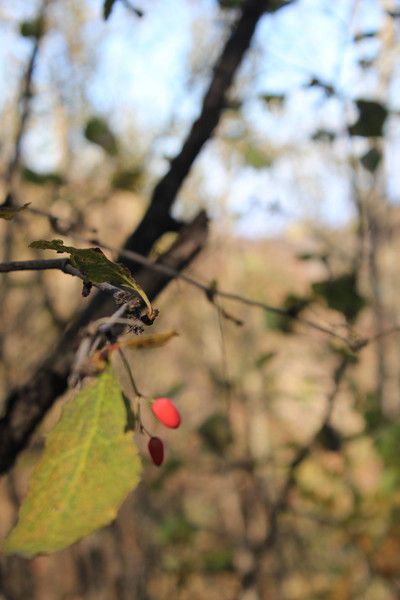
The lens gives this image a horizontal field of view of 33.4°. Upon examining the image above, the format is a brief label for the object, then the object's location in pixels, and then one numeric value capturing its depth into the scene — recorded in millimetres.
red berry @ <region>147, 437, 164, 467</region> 457
